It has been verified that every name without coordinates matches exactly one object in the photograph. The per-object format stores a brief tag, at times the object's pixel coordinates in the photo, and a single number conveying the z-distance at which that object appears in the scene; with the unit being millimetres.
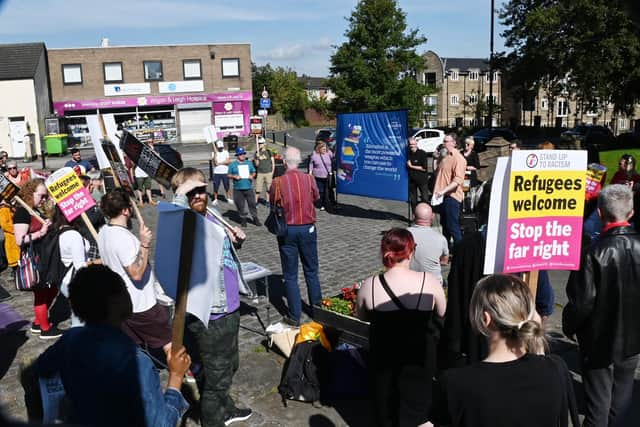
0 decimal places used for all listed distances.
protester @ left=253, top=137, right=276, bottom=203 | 14625
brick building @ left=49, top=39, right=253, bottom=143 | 45000
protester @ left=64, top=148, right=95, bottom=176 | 14078
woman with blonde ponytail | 2379
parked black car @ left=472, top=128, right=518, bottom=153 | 31848
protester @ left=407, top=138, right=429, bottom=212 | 12844
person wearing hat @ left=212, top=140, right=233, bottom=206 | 14688
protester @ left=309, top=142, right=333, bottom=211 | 14531
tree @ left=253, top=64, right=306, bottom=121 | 67000
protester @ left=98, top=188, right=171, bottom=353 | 4633
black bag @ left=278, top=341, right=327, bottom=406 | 5059
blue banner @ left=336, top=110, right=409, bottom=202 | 12734
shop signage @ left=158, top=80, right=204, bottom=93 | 46062
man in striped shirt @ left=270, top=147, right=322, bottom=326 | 6535
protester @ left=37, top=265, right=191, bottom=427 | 2389
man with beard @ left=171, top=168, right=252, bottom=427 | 4121
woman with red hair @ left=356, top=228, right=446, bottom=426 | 3801
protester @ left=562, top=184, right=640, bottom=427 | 3818
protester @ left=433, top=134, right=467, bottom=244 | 8969
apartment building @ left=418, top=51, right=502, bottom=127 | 75000
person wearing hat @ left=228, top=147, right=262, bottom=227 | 12803
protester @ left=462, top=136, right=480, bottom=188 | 11703
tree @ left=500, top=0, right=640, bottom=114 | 25281
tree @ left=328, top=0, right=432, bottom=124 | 27875
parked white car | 32531
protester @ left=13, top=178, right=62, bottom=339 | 6551
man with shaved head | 5477
